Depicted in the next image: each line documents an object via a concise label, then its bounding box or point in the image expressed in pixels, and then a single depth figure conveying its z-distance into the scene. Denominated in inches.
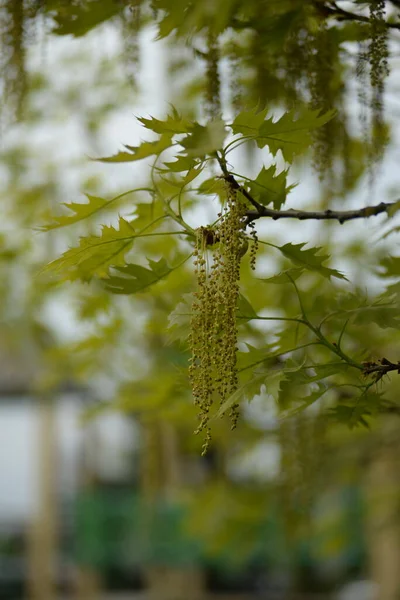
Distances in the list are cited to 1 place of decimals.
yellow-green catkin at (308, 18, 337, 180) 36.7
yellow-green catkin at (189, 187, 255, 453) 32.6
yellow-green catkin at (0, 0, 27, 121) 36.7
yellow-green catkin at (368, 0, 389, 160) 34.5
